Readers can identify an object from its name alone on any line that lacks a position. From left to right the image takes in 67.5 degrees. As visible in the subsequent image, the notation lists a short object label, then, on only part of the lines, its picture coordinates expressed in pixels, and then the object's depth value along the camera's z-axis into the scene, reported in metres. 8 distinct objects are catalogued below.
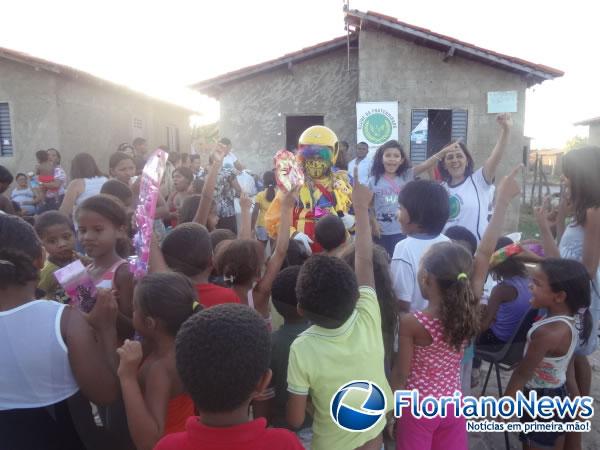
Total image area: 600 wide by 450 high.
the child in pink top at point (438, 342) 1.88
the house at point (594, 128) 25.42
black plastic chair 2.73
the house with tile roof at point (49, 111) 10.83
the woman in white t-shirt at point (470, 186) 3.41
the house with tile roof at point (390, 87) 8.88
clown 3.33
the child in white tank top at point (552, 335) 2.23
